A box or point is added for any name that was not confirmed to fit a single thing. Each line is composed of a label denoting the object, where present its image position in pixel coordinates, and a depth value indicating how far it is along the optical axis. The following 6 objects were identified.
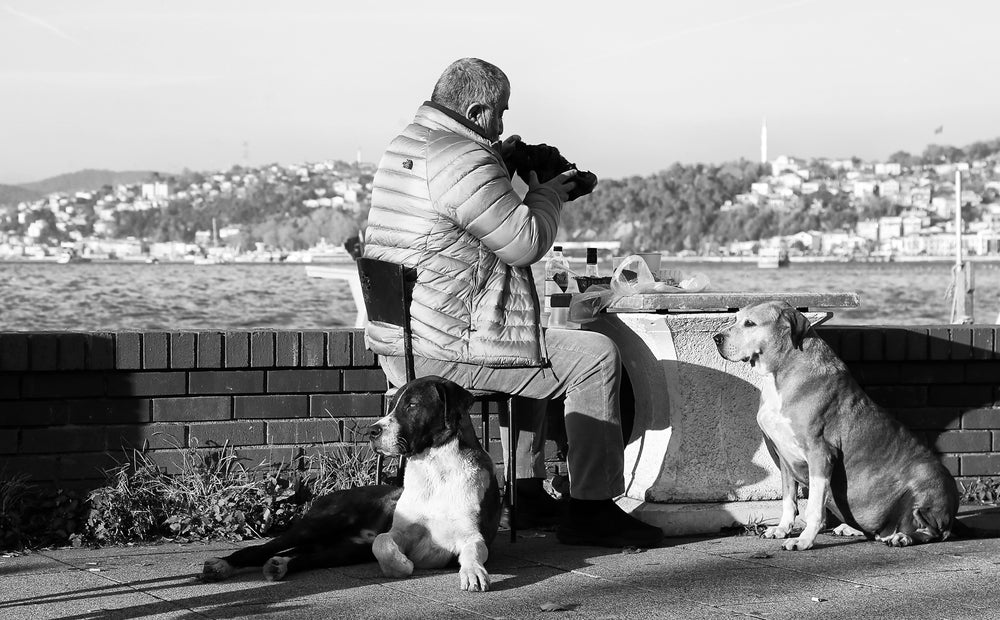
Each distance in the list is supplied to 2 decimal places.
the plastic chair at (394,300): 4.82
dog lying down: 4.47
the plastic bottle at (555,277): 6.05
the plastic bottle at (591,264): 6.27
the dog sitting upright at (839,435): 5.06
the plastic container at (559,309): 5.85
